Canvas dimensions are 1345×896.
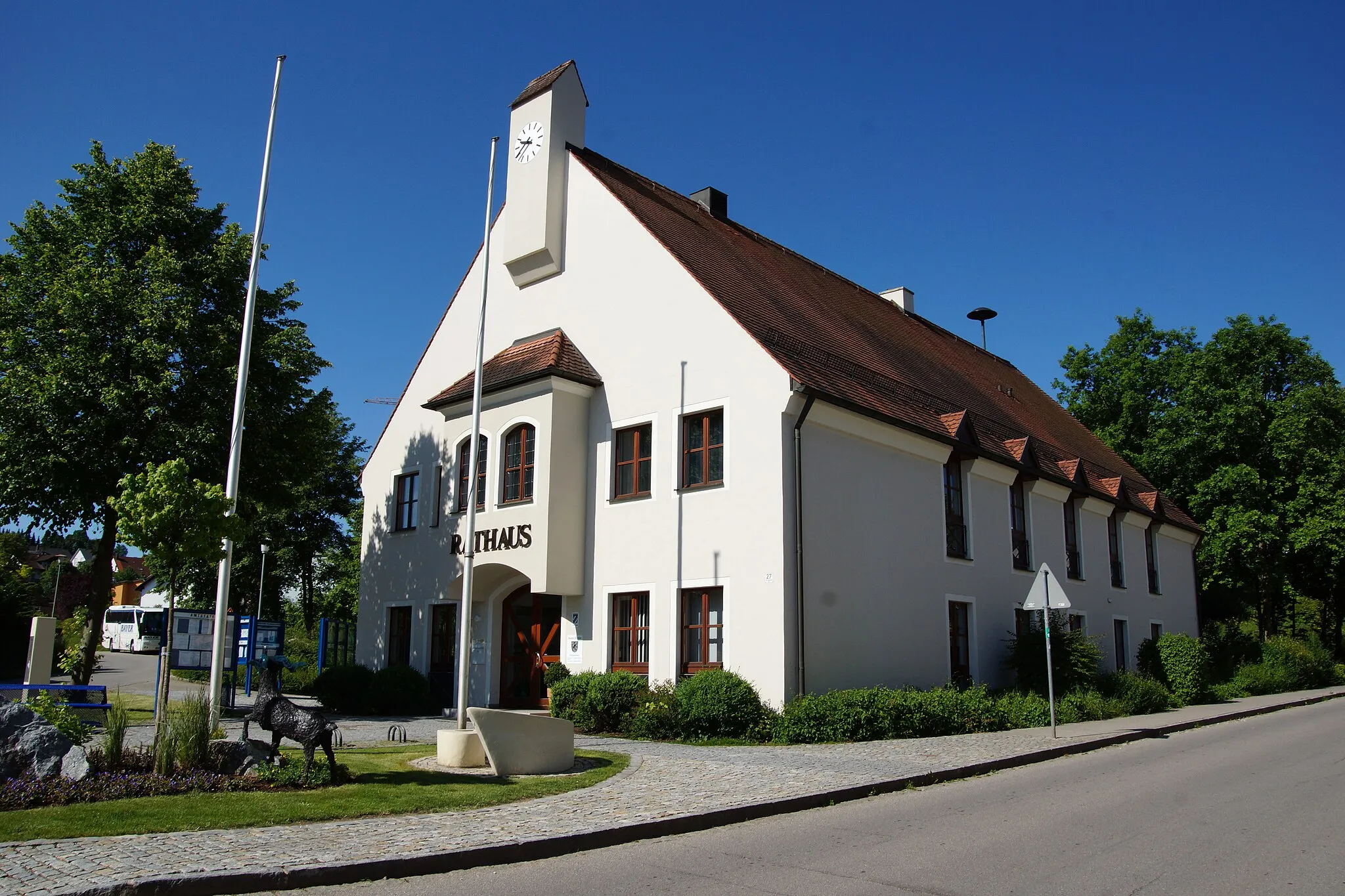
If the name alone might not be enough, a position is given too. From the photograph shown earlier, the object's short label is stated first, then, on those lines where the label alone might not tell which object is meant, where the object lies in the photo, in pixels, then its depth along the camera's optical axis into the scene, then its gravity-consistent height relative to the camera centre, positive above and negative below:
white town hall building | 18.30 +3.36
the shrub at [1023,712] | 18.83 -1.38
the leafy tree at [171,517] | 11.51 +1.31
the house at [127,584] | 97.56 +4.65
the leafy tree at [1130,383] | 43.06 +11.09
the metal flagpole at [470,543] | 13.60 +1.29
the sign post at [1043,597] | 17.09 +0.70
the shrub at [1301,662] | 33.81 -0.73
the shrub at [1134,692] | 22.52 -1.18
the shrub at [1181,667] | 26.84 -0.74
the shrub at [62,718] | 11.07 -0.95
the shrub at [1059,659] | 21.92 -0.45
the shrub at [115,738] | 10.42 -1.10
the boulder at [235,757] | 10.91 -1.35
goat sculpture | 10.75 -0.95
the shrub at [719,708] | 16.89 -1.19
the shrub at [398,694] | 22.25 -1.32
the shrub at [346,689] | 22.50 -1.24
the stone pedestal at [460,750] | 12.62 -1.44
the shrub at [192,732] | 10.62 -1.05
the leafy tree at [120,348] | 20.30 +5.88
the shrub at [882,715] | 16.33 -1.30
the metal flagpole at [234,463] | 13.45 +2.37
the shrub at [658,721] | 17.20 -1.45
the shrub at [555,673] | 20.47 -0.78
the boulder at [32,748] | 9.62 -1.13
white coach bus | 60.12 +0.12
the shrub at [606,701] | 18.20 -1.19
